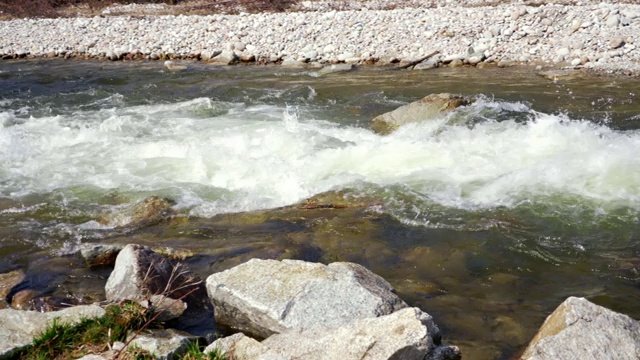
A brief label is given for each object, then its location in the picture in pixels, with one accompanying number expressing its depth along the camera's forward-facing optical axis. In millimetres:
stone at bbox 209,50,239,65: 16797
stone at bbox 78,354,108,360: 3686
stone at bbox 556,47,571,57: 14438
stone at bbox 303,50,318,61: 16234
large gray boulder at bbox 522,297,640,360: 3686
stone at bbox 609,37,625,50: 14227
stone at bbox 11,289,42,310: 5301
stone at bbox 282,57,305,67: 16125
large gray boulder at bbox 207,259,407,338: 4227
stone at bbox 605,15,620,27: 14930
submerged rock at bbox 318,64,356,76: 15055
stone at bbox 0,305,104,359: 3994
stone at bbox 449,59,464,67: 15016
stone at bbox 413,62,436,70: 14945
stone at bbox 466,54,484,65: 14906
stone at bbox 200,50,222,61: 17328
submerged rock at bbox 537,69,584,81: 13219
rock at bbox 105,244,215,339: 4828
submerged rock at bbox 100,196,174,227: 7035
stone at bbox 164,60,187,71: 16234
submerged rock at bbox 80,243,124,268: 5910
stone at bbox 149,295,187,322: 4570
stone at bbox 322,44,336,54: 16500
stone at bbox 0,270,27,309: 5422
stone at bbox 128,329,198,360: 3795
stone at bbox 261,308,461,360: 3535
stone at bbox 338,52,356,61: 16039
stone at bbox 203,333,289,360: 3750
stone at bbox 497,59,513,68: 14609
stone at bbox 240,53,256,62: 16828
